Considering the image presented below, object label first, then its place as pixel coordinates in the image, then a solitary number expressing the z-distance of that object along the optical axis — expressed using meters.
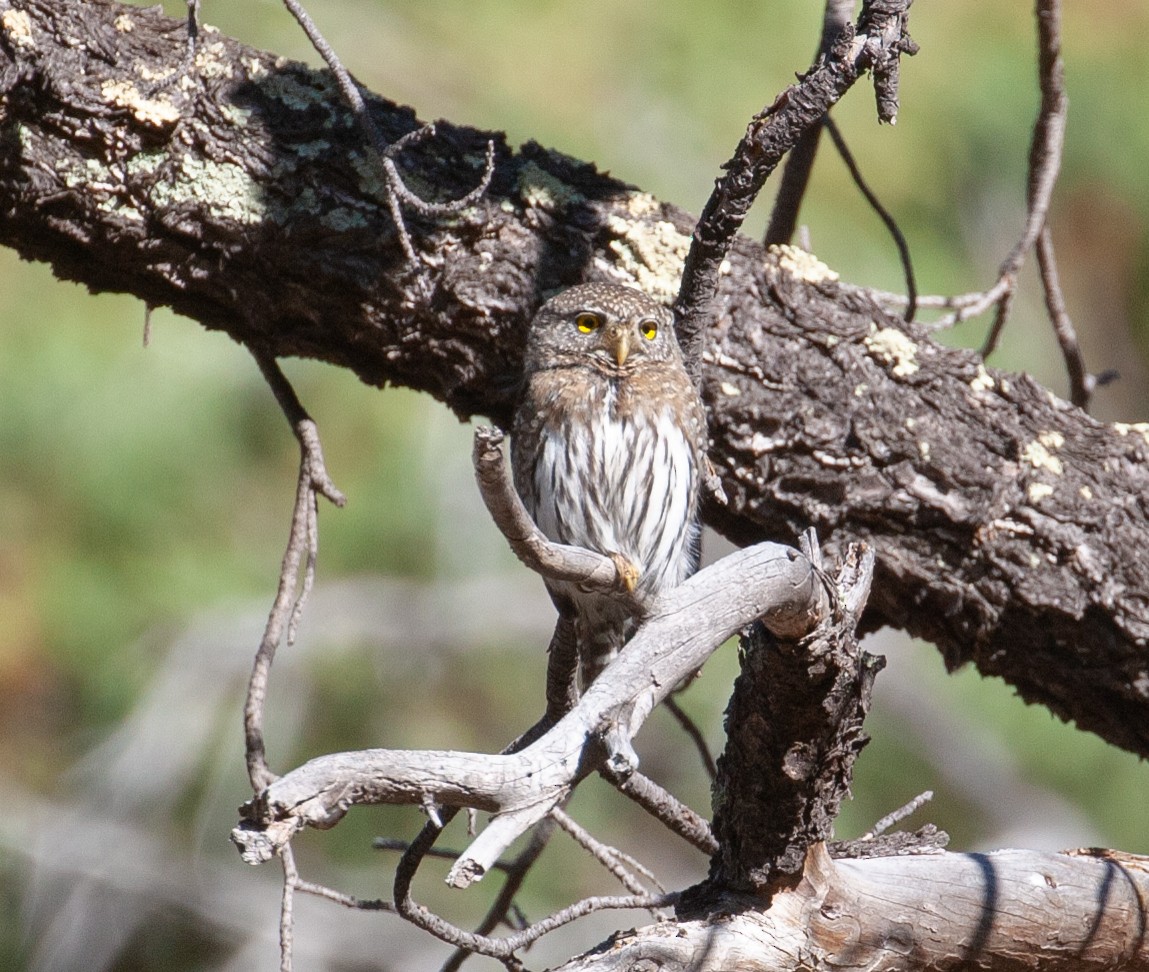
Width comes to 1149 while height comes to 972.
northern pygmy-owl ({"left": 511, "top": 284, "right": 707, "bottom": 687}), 6.22
